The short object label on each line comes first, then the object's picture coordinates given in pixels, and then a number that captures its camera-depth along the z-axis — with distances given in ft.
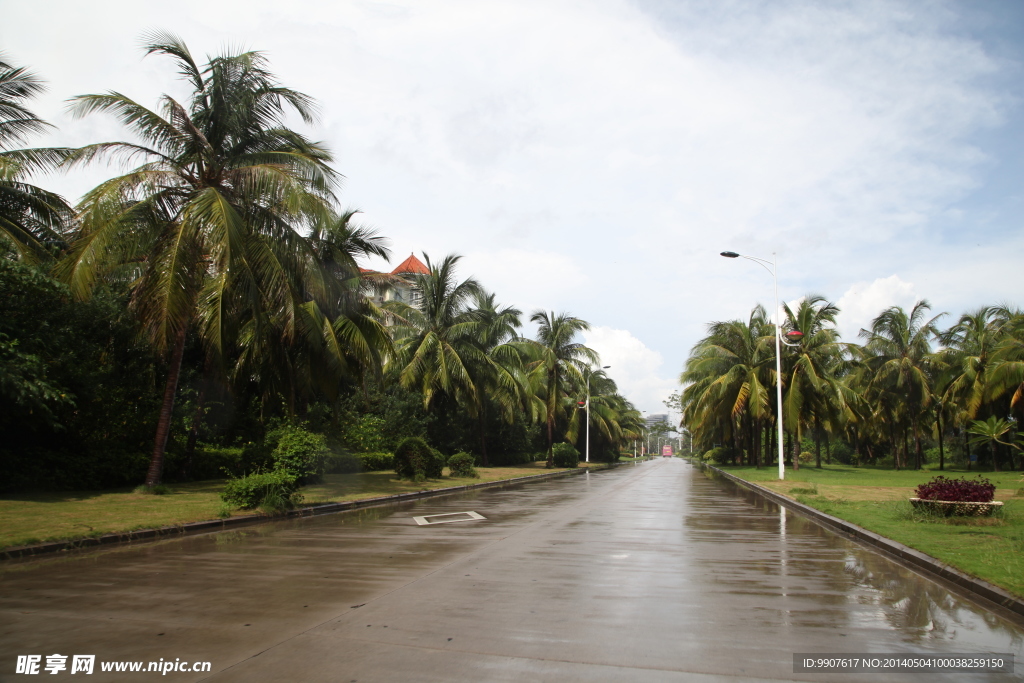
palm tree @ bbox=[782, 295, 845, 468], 121.08
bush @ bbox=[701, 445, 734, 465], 190.90
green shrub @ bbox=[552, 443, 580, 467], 161.38
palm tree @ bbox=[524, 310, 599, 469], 153.99
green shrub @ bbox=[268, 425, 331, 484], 57.93
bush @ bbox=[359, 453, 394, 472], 98.17
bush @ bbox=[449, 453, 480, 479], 96.07
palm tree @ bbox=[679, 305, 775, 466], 134.82
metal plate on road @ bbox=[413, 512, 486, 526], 46.96
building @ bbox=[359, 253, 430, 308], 100.83
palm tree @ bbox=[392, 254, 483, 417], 108.68
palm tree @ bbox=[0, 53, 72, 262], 65.77
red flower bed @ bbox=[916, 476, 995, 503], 42.45
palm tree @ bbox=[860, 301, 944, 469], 150.41
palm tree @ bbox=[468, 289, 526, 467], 117.60
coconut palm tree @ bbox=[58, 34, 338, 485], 53.36
